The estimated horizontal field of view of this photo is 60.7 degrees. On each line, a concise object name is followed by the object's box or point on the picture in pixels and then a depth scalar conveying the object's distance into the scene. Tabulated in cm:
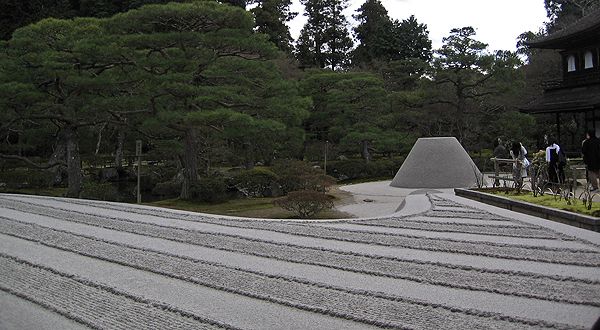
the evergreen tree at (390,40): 3881
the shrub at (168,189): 1795
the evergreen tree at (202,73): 1259
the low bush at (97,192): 1504
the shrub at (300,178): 1412
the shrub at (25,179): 1788
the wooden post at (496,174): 1145
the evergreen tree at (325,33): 3944
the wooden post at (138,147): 1320
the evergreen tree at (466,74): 2277
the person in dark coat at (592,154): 962
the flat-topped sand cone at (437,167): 1484
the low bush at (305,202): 1070
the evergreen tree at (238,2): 3119
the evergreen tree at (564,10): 3932
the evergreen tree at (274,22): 3331
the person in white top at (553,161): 1055
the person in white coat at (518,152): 1248
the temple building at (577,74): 1862
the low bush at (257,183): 1528
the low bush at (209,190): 1362
